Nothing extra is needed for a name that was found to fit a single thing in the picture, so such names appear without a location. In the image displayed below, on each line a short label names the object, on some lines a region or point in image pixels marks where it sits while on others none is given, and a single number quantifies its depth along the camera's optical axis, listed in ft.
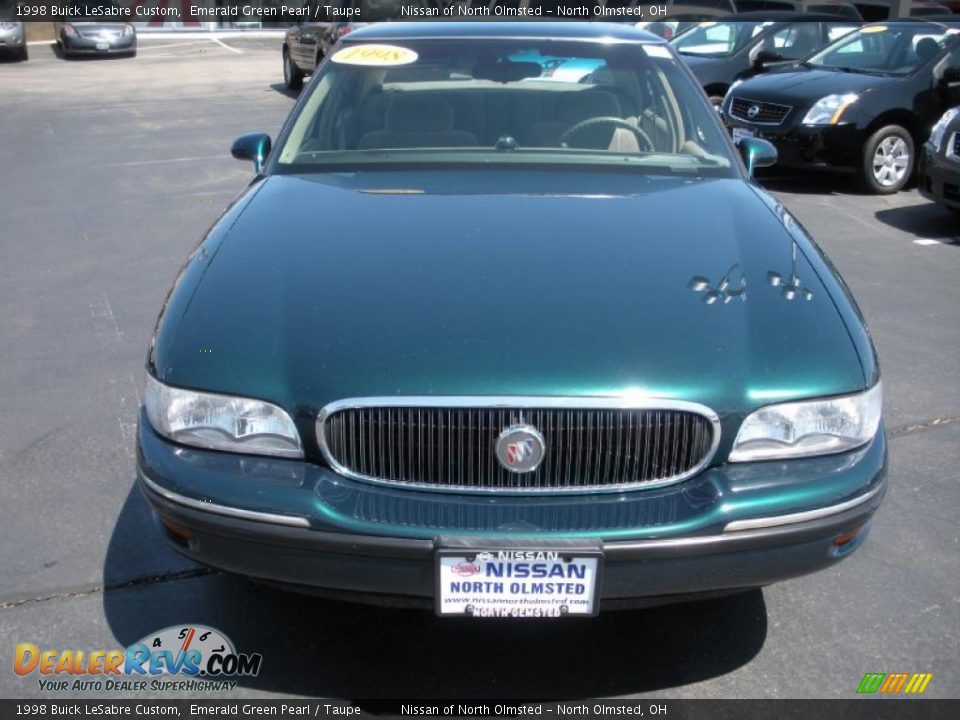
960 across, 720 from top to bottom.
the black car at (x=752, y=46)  40.45
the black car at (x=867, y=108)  30.60
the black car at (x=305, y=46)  52.70
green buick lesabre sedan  8.11
